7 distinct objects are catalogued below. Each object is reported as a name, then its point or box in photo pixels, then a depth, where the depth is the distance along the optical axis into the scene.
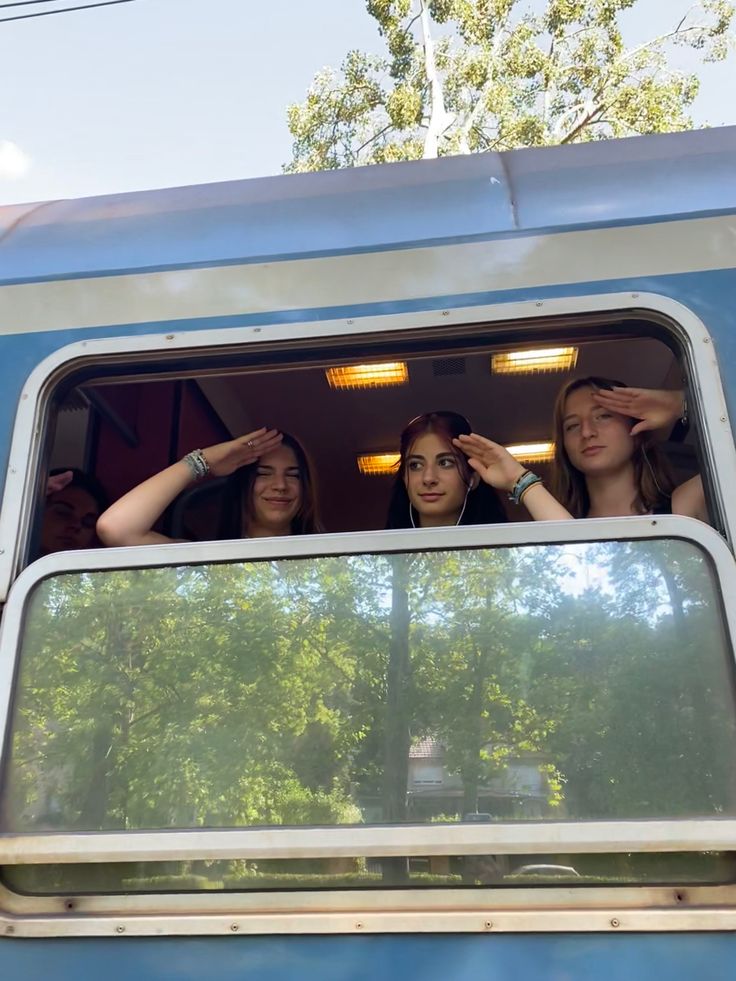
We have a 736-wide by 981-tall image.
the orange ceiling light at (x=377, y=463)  3.52
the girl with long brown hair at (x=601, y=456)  1.76
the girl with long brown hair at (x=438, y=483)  2.06
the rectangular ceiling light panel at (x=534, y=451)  3.37
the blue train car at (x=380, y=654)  1.23
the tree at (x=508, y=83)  11.56
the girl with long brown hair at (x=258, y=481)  1.93
